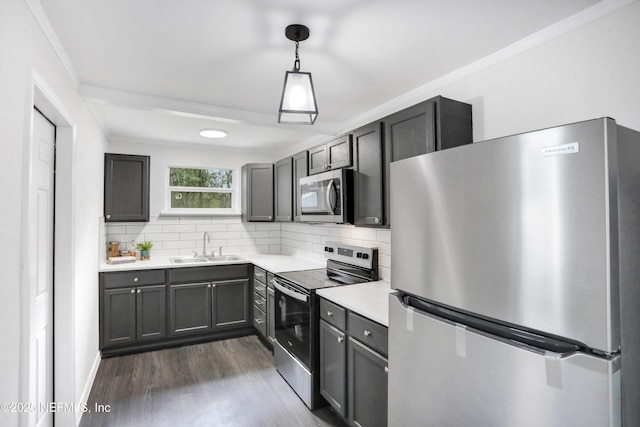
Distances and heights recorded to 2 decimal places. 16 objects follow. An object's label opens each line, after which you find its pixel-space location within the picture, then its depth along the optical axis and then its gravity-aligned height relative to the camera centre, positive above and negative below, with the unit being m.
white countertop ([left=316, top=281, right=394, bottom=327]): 1.86 -0.55
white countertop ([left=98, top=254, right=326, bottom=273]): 3.39 -0.52
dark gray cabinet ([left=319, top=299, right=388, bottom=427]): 1.81 -0.93
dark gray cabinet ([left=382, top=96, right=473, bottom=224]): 1.91 +0.55
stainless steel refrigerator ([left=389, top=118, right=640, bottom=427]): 0.83 -0.20
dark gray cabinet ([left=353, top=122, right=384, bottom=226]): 2.31 +0.31
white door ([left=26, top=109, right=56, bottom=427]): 1.74 -0.28
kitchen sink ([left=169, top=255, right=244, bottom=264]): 3.90 -0.52
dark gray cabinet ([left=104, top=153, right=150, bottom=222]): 3.66 +0.37
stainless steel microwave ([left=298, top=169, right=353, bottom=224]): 2.61 +0.18
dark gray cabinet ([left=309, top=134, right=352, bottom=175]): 2.67 +0.56
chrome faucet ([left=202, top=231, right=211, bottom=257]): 4.31 -0.29
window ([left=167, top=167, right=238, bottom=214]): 4.35 +0.39
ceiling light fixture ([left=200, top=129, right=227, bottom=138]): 3.62 +0.97
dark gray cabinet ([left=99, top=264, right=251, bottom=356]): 3.36 -0.97
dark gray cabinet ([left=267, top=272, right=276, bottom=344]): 3.26 -0.96
